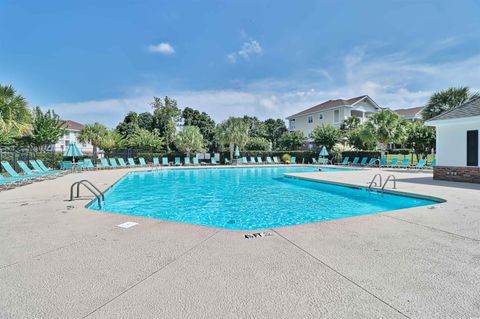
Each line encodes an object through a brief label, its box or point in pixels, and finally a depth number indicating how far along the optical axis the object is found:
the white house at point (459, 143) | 11.26
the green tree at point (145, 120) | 47.78
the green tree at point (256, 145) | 34.31
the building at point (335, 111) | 37.94
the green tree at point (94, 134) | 27.66
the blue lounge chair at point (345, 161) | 26.61
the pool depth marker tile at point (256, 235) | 4.04
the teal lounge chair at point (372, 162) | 23.20
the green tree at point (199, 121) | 40.97
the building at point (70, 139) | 46.81
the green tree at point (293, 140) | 34.09
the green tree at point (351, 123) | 34.74
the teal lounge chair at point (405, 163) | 21.52
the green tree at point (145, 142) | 29.19
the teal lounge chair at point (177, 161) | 27.17
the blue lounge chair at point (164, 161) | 27.23
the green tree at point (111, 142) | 28.09
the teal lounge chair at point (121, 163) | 23.98
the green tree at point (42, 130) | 21.59
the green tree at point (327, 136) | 30.19
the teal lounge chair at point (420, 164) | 19.76
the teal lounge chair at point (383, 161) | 23.18
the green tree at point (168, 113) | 35.47
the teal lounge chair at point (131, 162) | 25.14
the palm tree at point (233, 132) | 28.22
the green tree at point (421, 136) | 24.42
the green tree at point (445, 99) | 19.66
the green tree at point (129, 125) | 41.93
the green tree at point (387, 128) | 23.28
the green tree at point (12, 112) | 13.59
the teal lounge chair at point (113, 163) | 23.17
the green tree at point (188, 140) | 28.06
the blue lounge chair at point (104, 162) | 22.90
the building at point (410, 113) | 40.64
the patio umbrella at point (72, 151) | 18.91
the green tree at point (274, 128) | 50.56
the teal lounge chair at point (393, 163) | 22.26
